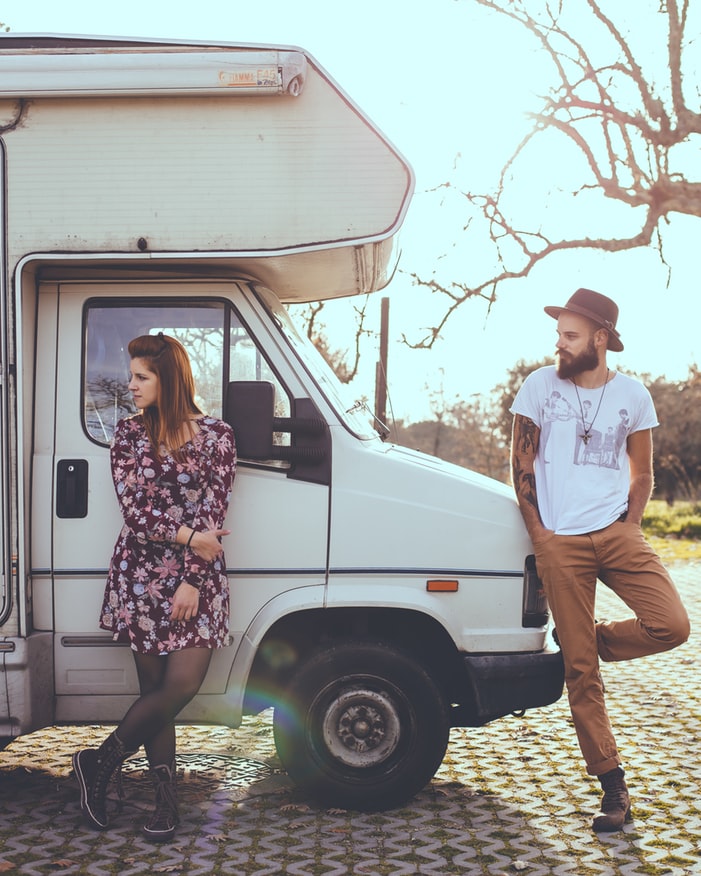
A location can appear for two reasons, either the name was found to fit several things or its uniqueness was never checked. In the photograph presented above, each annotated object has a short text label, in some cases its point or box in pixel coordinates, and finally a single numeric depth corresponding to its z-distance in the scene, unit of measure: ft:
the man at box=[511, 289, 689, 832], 14.94
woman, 13.79
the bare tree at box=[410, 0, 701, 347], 52.11
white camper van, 14.37
